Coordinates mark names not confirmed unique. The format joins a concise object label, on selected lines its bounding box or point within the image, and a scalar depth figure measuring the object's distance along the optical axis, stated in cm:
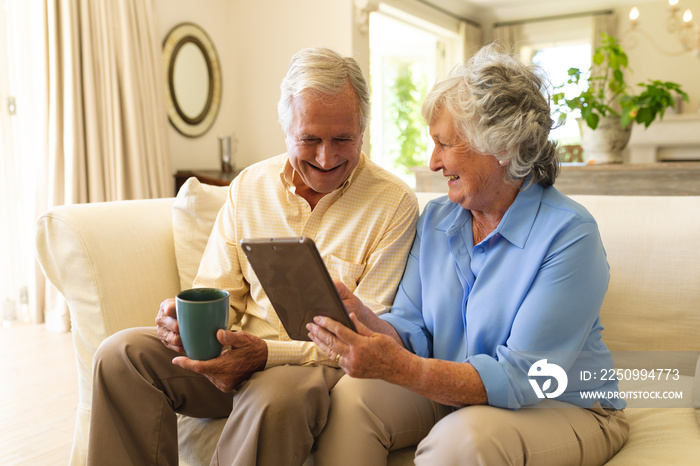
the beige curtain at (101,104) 358
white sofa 148
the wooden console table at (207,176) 419
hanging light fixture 333
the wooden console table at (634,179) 307
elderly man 118
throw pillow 176
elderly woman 107
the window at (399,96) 750
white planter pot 334
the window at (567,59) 705
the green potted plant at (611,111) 316
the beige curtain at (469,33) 706
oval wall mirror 443
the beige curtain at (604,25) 680
